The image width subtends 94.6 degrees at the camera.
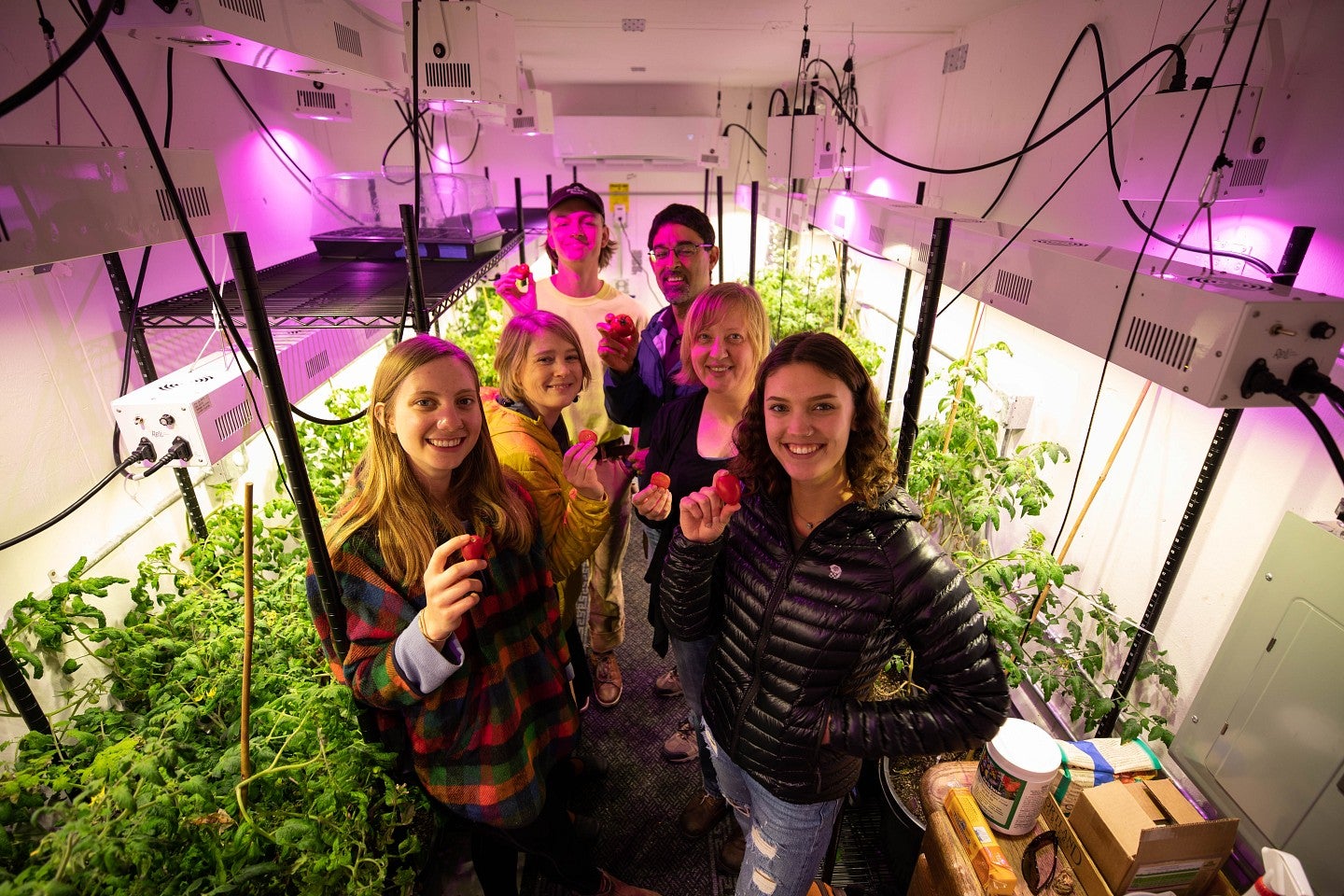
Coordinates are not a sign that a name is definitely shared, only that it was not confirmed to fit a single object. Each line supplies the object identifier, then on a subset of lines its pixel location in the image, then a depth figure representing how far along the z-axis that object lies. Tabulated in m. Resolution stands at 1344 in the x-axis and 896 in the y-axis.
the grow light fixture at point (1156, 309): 0.98
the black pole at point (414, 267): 1.81
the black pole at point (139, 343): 1.61
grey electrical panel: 1.43
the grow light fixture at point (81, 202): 0.85
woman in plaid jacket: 1.22
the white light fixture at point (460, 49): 1.94
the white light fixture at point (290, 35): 1.16
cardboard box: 1.35
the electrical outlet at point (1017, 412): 2.57
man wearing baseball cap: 2.57
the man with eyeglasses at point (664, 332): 2.32
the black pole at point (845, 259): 4.16
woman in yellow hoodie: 1.56
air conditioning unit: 5.45
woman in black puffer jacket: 1.19
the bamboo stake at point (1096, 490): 1.74
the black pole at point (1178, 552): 1.43
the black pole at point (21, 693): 1.02
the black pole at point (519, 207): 3.84
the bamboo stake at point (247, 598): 0.95
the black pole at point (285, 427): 0.97
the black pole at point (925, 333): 1.62
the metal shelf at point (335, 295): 1.82
